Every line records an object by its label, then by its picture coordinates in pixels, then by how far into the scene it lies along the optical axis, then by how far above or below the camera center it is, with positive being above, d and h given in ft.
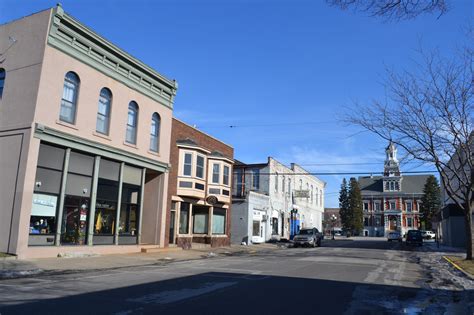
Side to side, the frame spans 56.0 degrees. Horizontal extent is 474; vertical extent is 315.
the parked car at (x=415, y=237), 154.10 +1.69
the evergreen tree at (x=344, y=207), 325.25 +23.83
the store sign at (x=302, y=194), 169.26 +16.56
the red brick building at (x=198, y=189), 93.40 +9.98
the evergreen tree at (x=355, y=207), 324.60 +23.64
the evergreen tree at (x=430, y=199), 313.03 +30.44
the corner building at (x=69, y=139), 58.75 +13.40
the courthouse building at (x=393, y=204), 345.10 +28.82
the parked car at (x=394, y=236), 203.04 +2.36
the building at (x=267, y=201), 130.41 +11.70
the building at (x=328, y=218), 350.70 +21.23
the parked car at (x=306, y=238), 126.85 +0.05
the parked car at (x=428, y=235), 256.32 +4.37
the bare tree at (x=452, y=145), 76.73 +17.13
